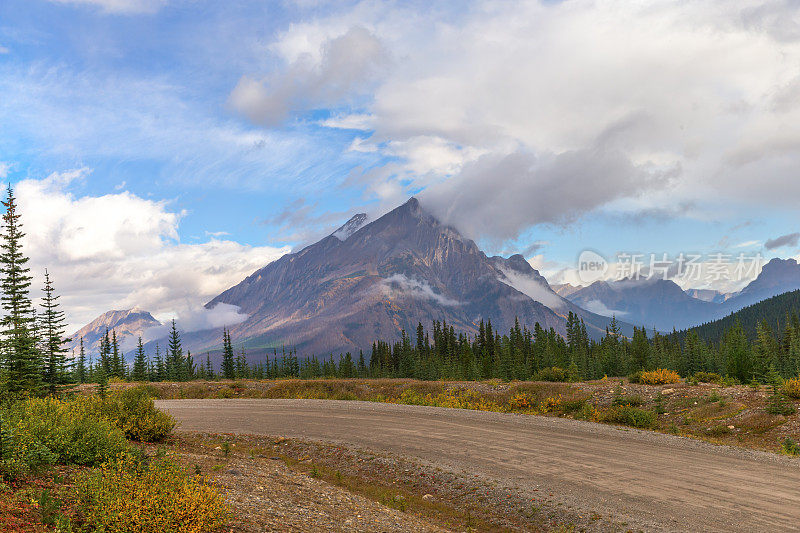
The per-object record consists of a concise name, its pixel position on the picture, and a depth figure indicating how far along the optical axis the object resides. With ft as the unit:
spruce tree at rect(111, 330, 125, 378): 234.54
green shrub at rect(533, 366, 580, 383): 119.75
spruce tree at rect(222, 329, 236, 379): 270.38
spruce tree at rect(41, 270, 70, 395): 84.43
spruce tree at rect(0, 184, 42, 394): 76.23
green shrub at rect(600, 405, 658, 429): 73.56
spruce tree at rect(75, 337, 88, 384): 214.81
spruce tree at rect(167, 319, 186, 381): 279.28
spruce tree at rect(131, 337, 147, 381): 233.55
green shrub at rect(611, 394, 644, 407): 83.20
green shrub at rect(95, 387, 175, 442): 51.19
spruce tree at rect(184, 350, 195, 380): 292.38
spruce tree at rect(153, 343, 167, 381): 266.16
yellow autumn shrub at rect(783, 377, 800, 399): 71.61
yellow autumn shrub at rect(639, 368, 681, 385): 96.68
